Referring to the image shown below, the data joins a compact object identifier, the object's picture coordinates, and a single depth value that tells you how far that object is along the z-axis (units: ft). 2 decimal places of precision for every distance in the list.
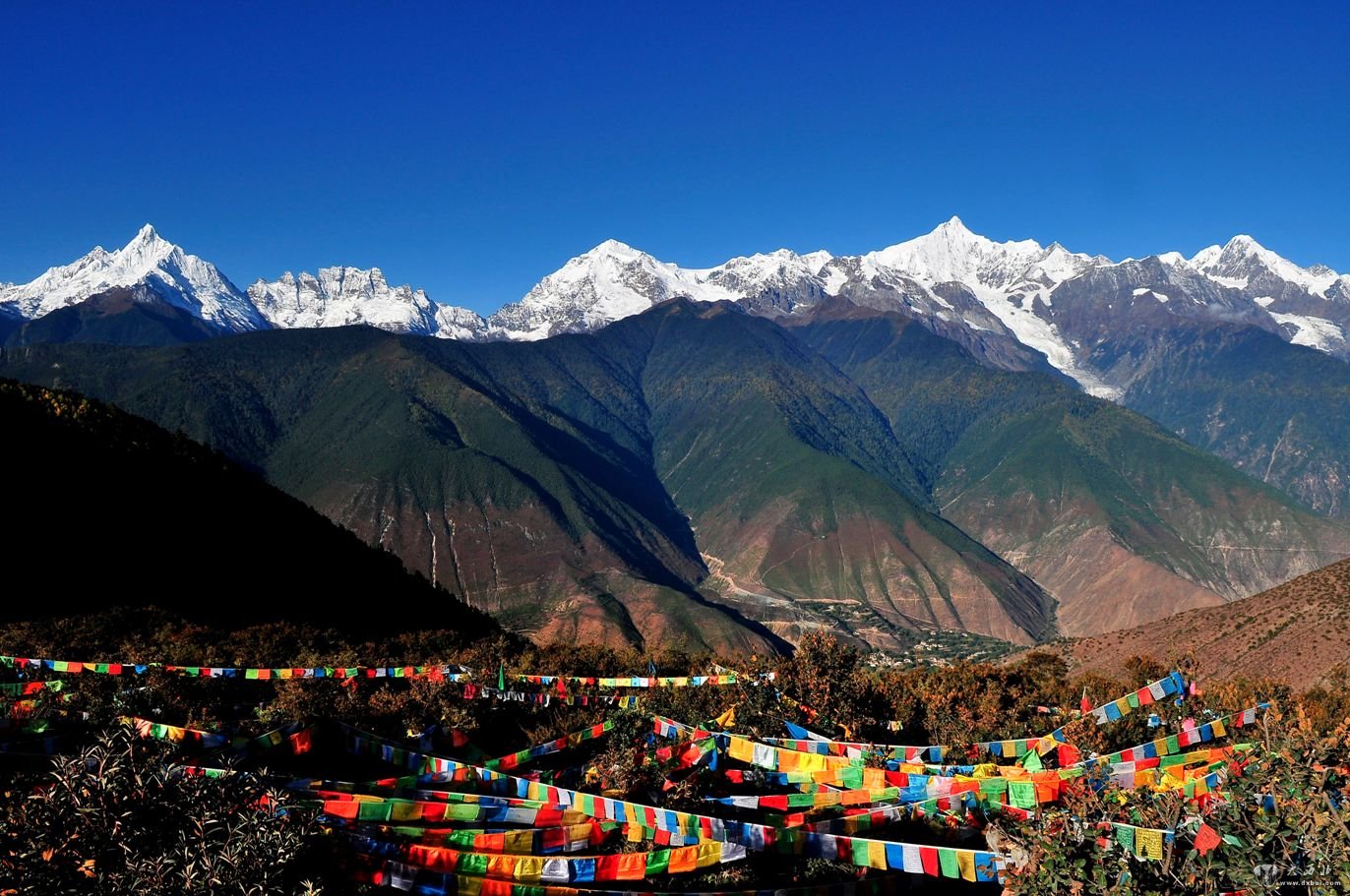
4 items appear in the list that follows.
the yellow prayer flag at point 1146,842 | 37.14
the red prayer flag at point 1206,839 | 35.68
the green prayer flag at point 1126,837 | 36.81
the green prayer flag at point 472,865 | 44.47
